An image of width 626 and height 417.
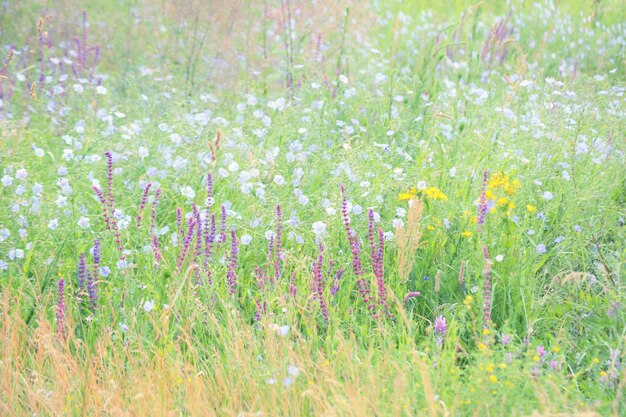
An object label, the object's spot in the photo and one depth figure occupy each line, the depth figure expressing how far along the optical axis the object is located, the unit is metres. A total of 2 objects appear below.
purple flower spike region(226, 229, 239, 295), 5.80
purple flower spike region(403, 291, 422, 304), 5.71
